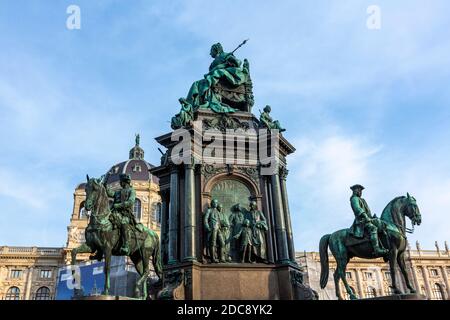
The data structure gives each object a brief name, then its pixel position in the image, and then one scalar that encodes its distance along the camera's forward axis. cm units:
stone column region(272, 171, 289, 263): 1187
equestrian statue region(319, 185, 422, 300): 1063
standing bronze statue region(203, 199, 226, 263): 1143
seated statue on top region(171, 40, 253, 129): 1463
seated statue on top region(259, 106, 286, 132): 1398
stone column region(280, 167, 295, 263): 1220
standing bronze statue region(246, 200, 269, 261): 1174
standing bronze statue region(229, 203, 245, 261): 1177
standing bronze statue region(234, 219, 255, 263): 1162
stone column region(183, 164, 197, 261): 1135
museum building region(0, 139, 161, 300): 7169
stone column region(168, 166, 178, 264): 1184
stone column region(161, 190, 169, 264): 1336
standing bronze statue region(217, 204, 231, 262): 1154
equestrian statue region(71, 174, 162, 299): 965
